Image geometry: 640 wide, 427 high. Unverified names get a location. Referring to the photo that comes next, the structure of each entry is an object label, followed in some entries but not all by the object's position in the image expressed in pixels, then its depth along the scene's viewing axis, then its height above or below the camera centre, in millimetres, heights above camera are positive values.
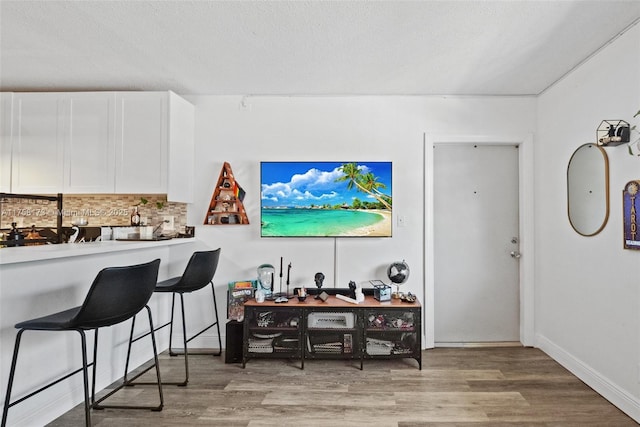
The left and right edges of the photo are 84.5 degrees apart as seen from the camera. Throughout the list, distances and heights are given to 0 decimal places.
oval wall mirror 2463 +212
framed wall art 2162 +25
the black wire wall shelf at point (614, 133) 2229 +548
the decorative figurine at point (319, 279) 3191 -566
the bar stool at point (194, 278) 2648 -481
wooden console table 2908 -959
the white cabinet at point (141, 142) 3084 +648
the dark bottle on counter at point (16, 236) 3094 -193
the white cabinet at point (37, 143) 3113 +640
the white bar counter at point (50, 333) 1861 -621
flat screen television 3297 +165
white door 3449 -258
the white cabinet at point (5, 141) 3105 +656
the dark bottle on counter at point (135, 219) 3225 -30
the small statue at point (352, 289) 3162 -651
